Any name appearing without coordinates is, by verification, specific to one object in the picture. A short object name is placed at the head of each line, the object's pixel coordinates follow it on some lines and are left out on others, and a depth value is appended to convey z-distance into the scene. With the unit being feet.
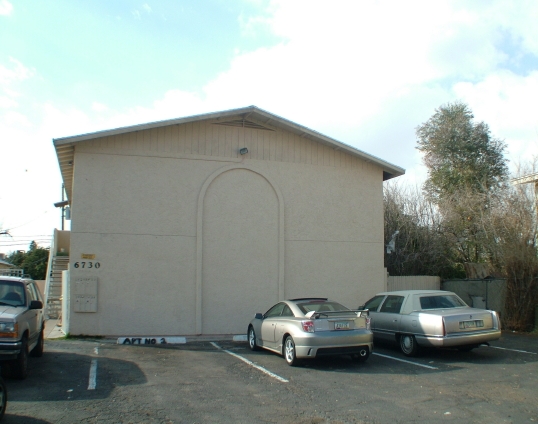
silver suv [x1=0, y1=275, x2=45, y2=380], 26.58
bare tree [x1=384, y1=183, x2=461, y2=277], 75.61
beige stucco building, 47.98
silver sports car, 32.01
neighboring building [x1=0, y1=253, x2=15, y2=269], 162.58
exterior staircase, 66.69
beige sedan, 34.81
